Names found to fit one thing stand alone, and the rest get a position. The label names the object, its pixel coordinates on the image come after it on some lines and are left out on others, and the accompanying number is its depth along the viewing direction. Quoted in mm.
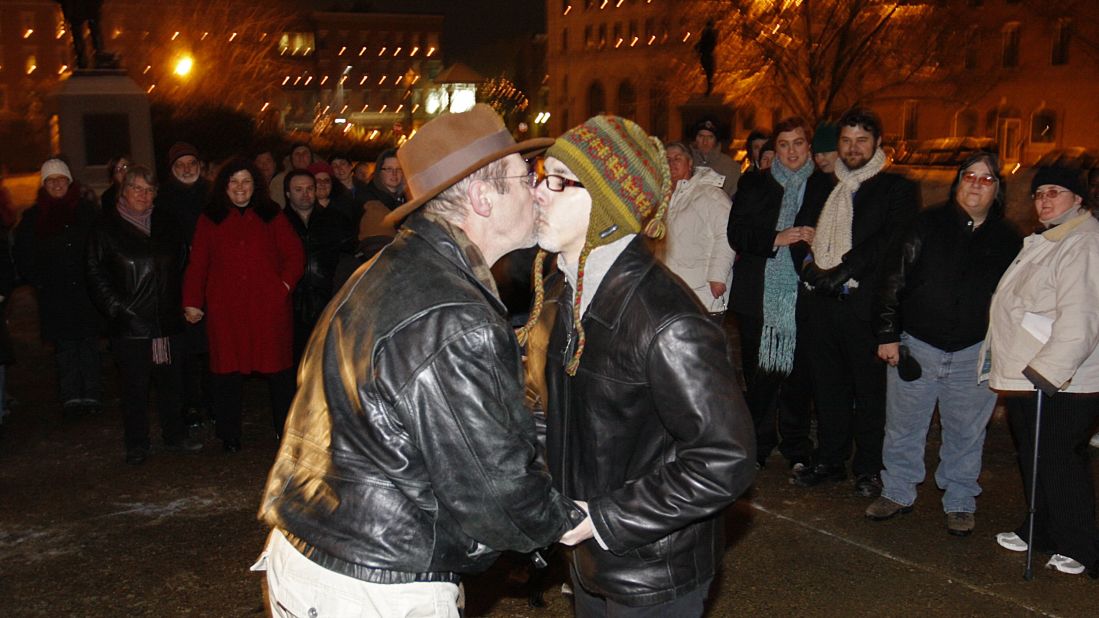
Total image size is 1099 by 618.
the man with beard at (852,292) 6066
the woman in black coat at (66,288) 8453
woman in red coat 6902
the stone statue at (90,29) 13039
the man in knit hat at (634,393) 2576
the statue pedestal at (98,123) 12844
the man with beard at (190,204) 7992
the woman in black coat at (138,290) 6926
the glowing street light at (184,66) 31984
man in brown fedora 2189
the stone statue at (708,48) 19827
